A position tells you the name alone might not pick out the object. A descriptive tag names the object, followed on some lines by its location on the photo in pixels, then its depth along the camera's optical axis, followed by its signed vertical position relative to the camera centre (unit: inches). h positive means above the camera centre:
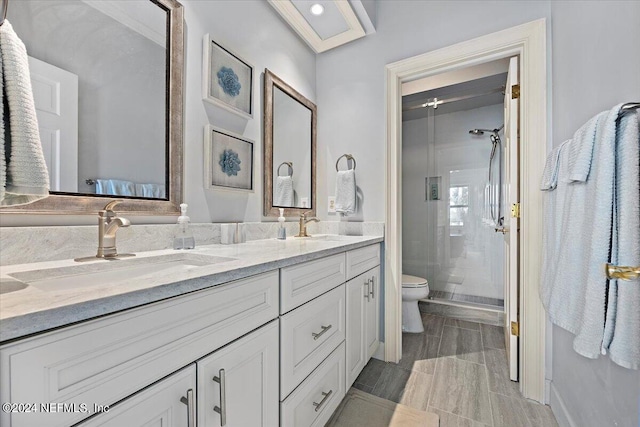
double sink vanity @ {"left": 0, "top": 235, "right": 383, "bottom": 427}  17.5 -10.9
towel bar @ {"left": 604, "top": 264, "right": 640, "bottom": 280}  28.2 -5.7
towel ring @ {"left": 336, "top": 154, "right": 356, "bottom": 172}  81.8 +16.4
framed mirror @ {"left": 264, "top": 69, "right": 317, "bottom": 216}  69.5 +17.3
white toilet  94.3 -30.0
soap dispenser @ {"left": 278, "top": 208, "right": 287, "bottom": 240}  67.7 -3.7
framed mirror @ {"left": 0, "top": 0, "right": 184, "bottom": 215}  34.9 +16.0
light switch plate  85.8 +2.9
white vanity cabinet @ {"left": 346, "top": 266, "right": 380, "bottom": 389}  58.1 -24.3
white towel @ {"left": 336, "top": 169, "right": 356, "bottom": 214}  78.8 +6.1
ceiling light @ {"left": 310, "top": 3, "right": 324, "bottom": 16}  70.2 +51.3
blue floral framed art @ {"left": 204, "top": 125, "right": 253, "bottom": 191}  53.8 +10.8
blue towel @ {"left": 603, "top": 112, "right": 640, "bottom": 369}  28.4 -3.7
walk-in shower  118.6 +6.9
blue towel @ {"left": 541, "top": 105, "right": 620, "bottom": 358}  31.0 -2.6
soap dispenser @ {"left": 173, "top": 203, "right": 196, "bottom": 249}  45.4 -3.7
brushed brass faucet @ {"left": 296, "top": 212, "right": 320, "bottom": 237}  76.8 -3.4
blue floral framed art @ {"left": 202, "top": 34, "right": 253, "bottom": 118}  53.5 +27.2
